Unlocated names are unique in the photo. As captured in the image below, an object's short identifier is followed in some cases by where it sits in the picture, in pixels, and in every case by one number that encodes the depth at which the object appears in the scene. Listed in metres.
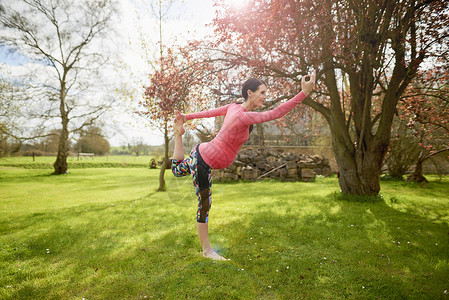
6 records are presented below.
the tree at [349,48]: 4.78
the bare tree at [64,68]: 18.22
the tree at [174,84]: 5.27
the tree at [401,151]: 12.66
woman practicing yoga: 2.65
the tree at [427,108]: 6.82
